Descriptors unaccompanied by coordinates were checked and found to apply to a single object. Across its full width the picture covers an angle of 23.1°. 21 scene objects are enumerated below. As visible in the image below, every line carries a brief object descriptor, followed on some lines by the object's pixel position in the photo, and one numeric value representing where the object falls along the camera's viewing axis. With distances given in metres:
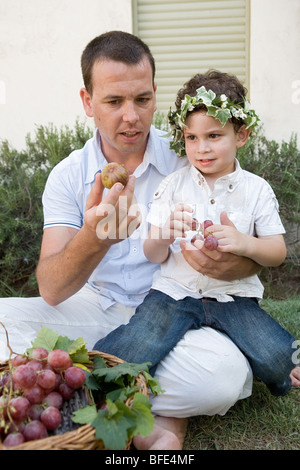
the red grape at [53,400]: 0.95
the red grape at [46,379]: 0.94
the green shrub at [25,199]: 1.90
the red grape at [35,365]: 0.96
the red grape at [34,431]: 0.91
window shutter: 2.24
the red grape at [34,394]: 0.94
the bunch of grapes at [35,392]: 0.91
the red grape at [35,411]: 0.93
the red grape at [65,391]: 0.97
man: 1.16
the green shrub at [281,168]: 1.97
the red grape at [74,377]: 0.97
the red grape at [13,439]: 0.89
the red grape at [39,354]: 0.99
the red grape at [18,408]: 0.91
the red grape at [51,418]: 0.92
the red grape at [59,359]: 0.98
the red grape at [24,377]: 0.93
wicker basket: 0.89
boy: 1.20
